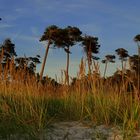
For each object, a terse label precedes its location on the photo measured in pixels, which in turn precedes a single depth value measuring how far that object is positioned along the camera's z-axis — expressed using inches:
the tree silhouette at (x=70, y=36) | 516.4
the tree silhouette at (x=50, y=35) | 511.7
